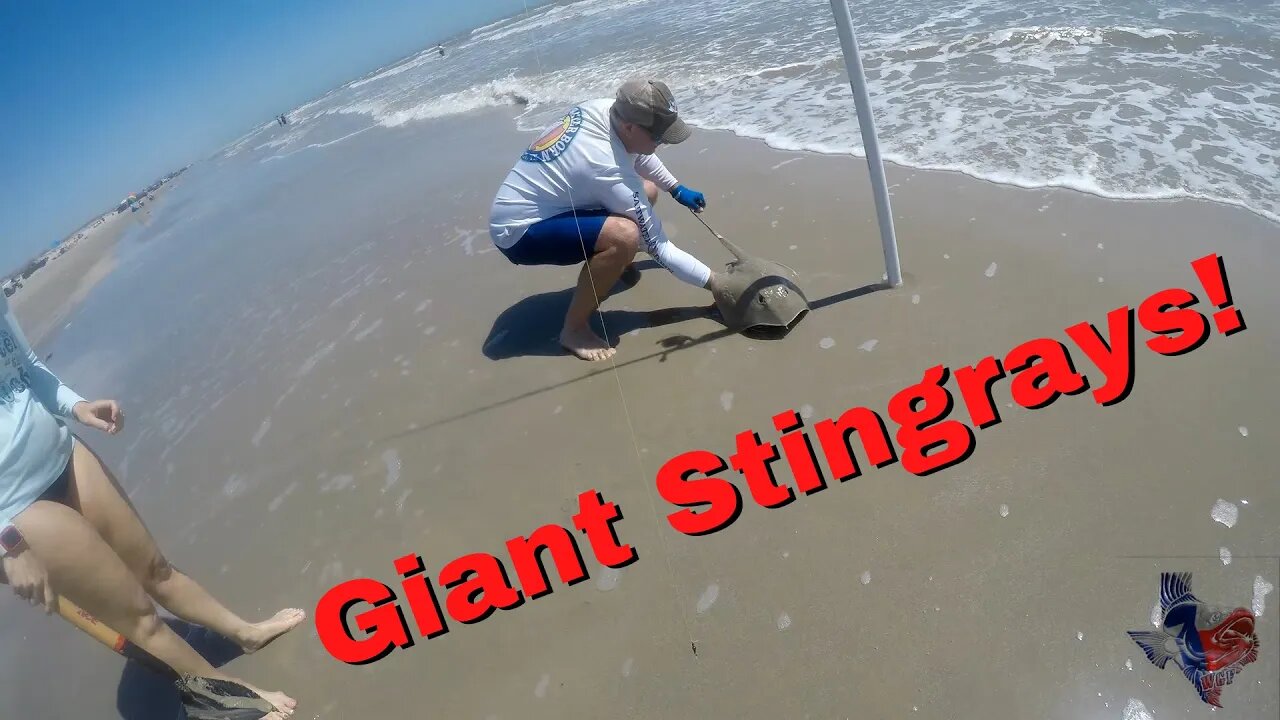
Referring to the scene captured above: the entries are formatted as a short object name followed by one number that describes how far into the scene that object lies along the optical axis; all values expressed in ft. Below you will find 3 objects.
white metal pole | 9.11
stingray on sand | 11.01
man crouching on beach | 10.48
